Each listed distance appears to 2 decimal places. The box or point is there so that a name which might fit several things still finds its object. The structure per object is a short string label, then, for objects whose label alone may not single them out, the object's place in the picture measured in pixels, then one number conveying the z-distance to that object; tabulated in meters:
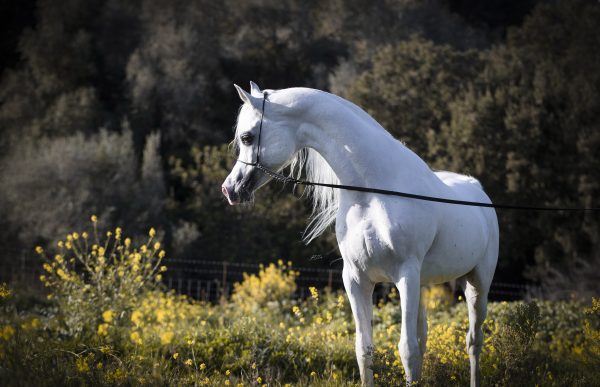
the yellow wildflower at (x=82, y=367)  9.20
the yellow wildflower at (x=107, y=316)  11.49
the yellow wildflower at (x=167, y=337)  10.37
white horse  9.20
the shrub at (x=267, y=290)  25.37
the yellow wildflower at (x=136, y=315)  12.91
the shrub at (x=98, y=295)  15.35
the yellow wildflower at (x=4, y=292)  9.77
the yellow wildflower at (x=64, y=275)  15.67
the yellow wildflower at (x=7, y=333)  8.43
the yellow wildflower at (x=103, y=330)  12.41
